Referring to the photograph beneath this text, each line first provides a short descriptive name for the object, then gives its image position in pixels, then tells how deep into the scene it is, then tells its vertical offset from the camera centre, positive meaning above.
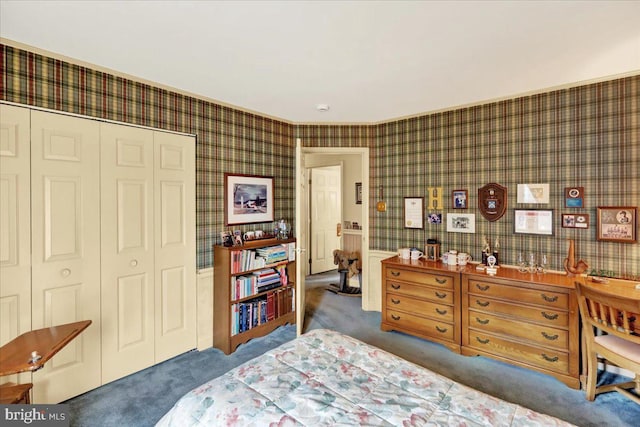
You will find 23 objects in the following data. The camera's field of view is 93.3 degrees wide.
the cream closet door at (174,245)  2.69 -0.29
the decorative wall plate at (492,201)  3.03 +0.11
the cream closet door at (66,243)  2.07 -0.21
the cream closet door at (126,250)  2.37 -0.30
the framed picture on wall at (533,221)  2.79 -0.09
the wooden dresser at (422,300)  2.89 -0.90
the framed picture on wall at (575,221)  2.63 -0.08
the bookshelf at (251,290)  2.94 -0.82
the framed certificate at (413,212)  3.60 +0.00
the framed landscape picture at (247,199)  3.21 +0.16
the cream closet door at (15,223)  1.93 -0.06
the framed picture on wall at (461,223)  3.23 -0.12
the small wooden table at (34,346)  1.52 -0.75
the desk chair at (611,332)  1.89 -0.80
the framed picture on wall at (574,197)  2.64 +0.13
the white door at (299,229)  3.05 -0.17
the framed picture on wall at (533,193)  2.82 +0.18
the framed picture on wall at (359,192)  5.56 +0.37
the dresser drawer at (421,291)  2.92 -0.81
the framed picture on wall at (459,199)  3.27 +0.14
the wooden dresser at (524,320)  2.35 -0.92
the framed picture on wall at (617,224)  2.43 -0.10
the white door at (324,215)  5.94 -0.06
